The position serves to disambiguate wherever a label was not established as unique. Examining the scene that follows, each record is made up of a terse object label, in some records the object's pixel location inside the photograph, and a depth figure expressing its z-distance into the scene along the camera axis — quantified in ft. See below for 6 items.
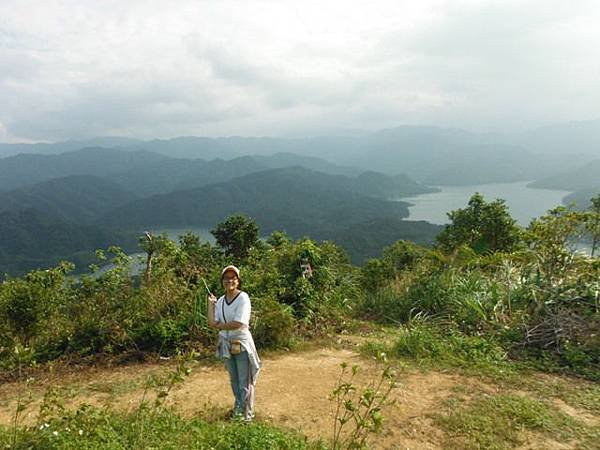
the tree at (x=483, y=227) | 59.98
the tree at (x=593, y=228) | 27.36
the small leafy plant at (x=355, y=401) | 7.09
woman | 11.82
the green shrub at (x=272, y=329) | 18.71
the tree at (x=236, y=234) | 80.84
